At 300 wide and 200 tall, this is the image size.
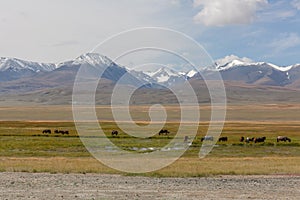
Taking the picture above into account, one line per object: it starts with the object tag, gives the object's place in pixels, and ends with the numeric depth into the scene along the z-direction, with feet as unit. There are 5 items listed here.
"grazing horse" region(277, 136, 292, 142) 208.95
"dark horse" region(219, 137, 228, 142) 208.48
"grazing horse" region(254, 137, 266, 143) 206.65
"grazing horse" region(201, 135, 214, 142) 202.55
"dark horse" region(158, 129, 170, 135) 244.63
